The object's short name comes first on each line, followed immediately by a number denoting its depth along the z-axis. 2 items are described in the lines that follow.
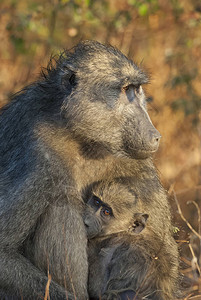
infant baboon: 6.61
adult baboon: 6.35
